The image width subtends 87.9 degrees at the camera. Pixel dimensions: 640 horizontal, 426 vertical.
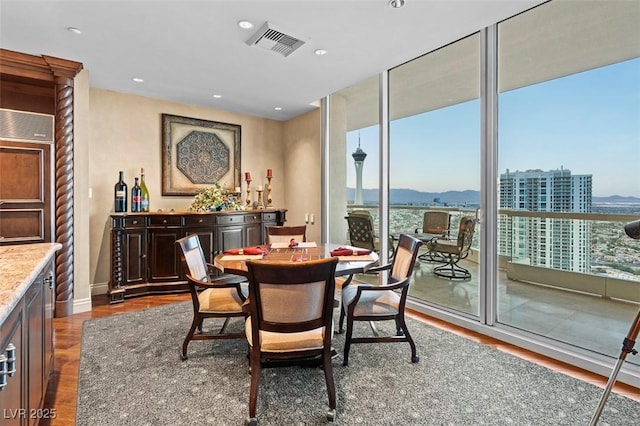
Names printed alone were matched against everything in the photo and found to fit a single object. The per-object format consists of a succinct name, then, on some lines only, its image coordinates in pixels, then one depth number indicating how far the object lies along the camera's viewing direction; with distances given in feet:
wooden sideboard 13.19
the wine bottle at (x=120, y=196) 13.50
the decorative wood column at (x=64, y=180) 11.44
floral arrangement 15.23
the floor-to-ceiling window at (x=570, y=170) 7.83
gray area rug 6.03
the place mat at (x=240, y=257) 8.41
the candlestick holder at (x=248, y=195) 17.60
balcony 7.91
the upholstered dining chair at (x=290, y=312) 5.69
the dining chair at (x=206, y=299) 7.93
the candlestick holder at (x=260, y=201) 18.28
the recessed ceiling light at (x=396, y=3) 7.96
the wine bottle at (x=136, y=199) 14.14
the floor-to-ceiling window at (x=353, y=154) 14.17
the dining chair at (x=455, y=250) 11.01
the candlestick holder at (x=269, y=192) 17.92
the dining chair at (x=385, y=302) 7.68
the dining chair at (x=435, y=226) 12.03
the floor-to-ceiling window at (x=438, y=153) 10.72
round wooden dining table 7.34
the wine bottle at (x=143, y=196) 14.32
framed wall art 15.60
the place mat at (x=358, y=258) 8.27
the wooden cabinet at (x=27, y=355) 3.76
